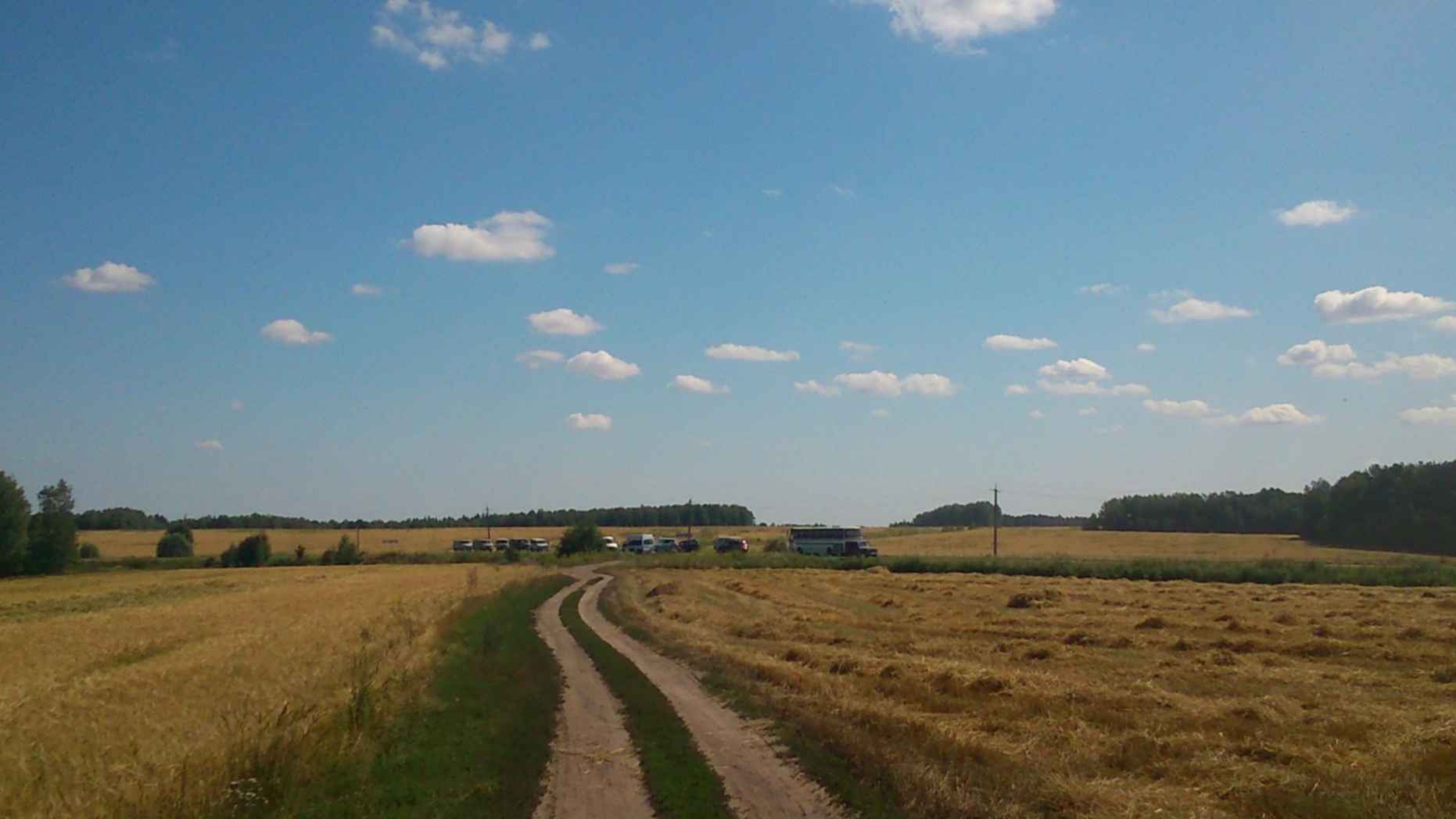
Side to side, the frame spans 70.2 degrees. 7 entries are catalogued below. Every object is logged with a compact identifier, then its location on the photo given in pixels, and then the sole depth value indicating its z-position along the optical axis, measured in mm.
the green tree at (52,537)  100625
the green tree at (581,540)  114500
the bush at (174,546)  130750
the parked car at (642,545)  119625
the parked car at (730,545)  108188
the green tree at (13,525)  96312
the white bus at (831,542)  98438
